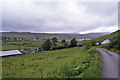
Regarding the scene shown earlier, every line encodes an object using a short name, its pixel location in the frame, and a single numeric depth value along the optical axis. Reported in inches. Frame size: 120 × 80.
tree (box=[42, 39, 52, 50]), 2235.5
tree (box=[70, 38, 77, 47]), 2590.6
